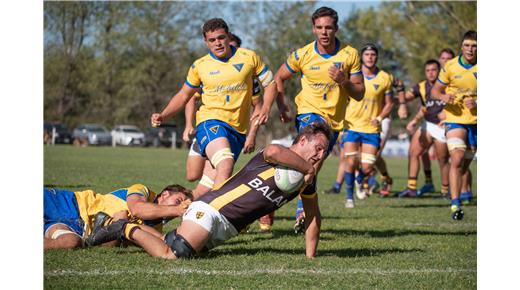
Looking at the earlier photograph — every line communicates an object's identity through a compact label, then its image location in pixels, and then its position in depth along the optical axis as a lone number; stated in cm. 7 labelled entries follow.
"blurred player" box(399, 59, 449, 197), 1545
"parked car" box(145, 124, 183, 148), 4900
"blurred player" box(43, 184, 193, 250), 715
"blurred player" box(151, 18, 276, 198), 844
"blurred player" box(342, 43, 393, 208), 1356
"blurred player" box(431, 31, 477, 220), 1118
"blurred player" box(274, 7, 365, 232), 910
